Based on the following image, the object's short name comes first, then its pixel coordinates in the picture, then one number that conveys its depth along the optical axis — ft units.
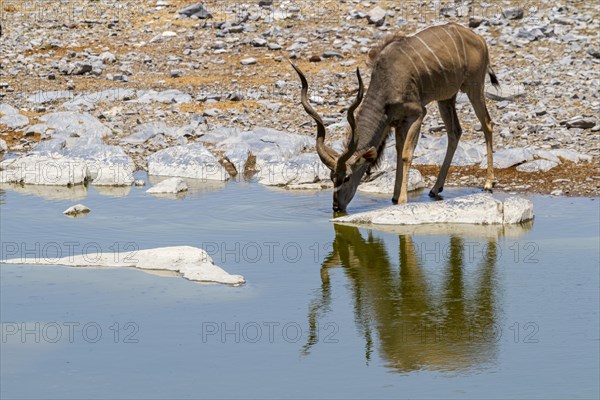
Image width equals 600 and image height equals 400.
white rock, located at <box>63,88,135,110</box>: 70.23
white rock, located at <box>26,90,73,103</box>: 72.13
